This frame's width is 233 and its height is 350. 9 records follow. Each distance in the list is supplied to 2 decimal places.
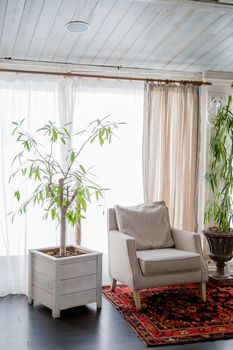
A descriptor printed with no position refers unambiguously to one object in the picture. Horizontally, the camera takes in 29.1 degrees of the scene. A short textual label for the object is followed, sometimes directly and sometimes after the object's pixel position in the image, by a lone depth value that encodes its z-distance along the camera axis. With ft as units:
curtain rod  14.74
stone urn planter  15.60
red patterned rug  11.00
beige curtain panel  16.16
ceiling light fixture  12.47
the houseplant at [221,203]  15.74
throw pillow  14.46
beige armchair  12.73
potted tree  12.30
